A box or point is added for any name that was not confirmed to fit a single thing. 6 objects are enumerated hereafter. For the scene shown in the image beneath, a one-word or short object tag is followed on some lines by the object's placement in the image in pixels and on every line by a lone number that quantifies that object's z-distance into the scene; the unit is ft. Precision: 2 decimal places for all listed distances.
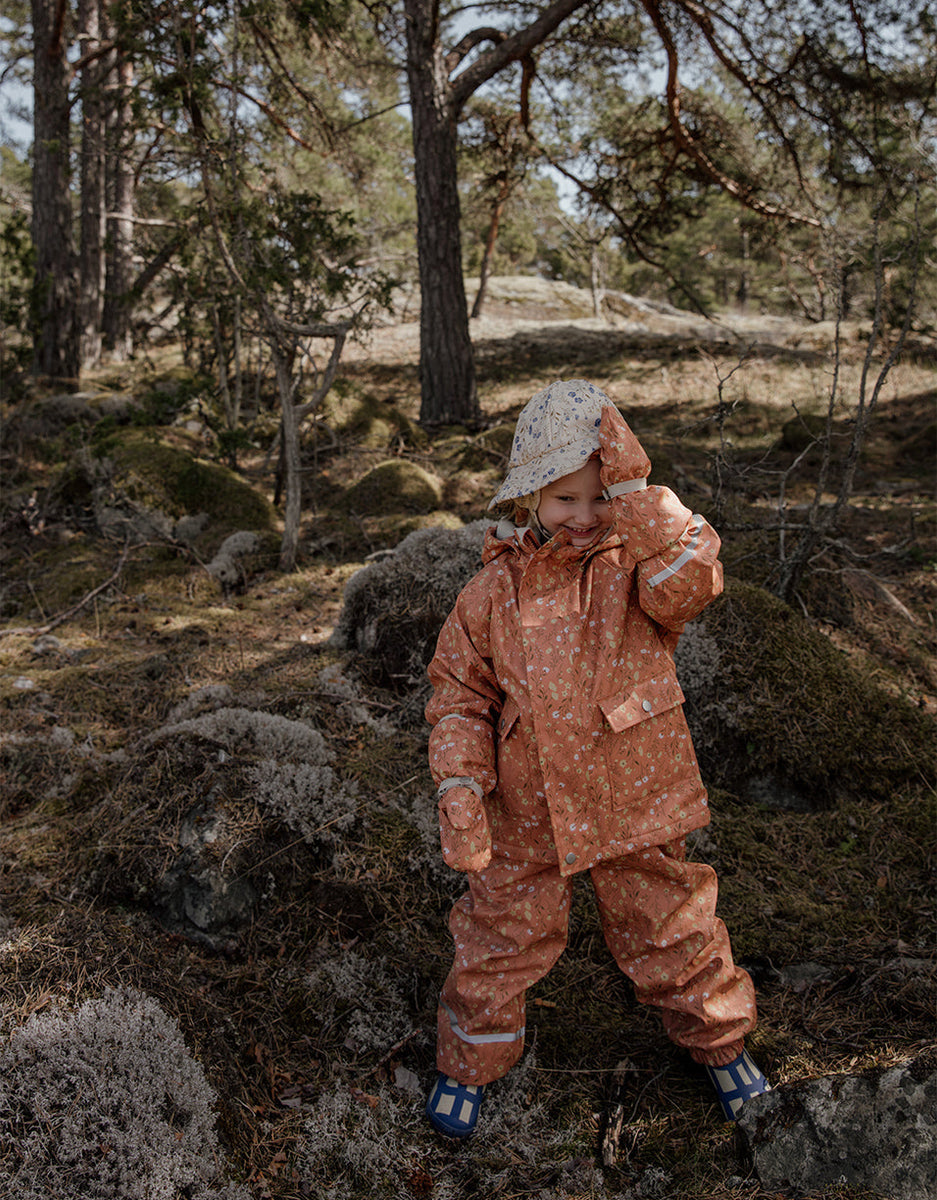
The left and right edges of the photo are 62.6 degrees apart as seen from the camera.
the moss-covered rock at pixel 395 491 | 20.70
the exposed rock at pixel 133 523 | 19.74
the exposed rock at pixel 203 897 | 8.55
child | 6.74
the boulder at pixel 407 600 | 12.70
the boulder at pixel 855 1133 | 5.96
